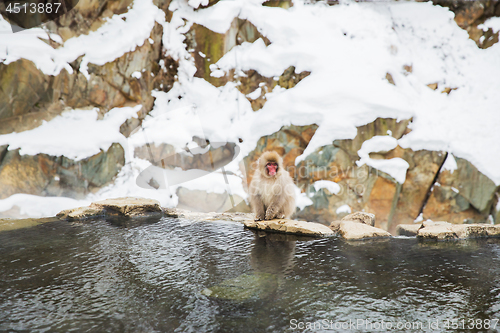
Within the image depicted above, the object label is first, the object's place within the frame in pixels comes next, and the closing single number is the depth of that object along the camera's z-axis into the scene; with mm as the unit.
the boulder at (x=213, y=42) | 8648
